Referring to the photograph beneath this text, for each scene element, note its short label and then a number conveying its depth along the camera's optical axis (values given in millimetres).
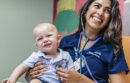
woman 1295
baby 1251
